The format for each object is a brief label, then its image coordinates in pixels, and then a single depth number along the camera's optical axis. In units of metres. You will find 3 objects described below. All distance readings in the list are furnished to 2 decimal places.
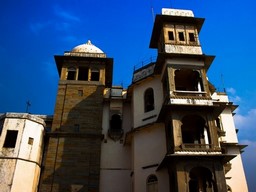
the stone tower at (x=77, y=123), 25.06
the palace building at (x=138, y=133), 20.69
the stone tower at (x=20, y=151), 23.98
